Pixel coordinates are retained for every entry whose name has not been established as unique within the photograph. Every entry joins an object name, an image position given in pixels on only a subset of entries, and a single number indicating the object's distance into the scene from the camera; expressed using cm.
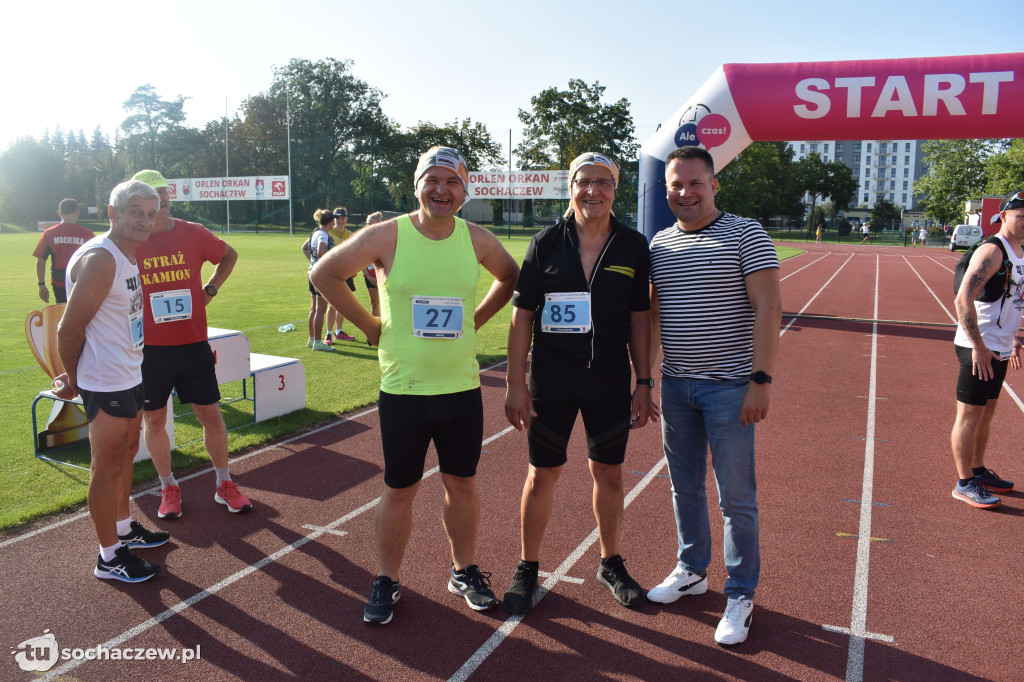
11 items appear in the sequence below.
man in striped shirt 309
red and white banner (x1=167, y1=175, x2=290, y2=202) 5453
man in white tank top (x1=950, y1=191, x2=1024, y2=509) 459
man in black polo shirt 328
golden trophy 570
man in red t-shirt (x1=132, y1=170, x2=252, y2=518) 429
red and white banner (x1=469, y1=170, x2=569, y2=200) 4828
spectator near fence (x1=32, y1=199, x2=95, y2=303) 1003
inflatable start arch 1055
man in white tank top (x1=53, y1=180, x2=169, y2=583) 345
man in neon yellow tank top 317
